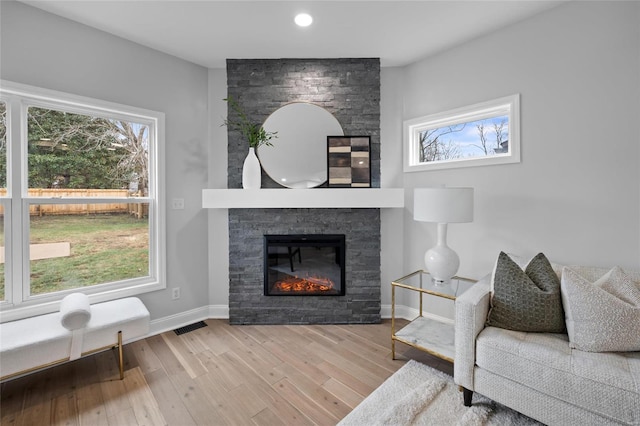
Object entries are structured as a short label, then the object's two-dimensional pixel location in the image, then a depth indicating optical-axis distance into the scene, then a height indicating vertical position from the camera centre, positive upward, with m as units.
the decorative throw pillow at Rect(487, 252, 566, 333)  1.55 -0.51
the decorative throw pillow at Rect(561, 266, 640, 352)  1.36 -0.53
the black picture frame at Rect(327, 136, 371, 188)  2.69 +0.48
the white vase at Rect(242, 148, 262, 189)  2.60 +0.36
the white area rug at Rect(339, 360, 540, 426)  1.51 -1.15
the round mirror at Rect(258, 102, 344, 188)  2.75 +0.66
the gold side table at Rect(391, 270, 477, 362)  1.96 -0.95
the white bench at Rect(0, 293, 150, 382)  1.60 -0.78
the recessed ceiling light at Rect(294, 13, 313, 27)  2.08 +1.48
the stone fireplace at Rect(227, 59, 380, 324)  2.74 -0.05
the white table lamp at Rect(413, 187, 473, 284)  2.01 -0.03
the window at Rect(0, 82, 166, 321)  1.95 +0.10
